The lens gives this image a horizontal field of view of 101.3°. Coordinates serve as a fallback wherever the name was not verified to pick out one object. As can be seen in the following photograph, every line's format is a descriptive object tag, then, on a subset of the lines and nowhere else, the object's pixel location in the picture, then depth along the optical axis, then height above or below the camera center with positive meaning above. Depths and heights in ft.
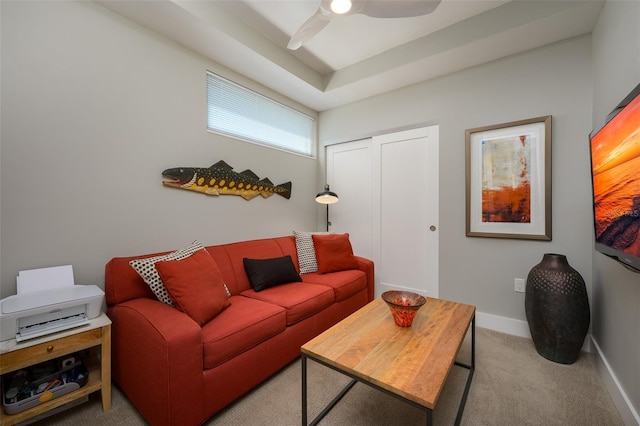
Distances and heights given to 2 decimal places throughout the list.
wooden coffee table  3.44 -2.23
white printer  4.13 -1.65
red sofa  4.22 -2.47
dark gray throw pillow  7.54 -1.80
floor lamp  10.44 +0.58
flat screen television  3.58 +0.46
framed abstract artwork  7.66 +0.99
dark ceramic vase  6.26 -2.39
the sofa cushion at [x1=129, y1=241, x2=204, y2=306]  5.42 -1.33
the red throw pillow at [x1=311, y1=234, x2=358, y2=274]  9.27 -1.51
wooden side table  4.07 -2.35
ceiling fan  5.07 +4.09
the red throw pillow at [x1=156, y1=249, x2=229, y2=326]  5.16 -1.55
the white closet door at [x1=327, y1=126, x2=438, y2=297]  9.78 +0.34
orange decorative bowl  4.88 -1.85
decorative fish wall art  7.52 +1.00
